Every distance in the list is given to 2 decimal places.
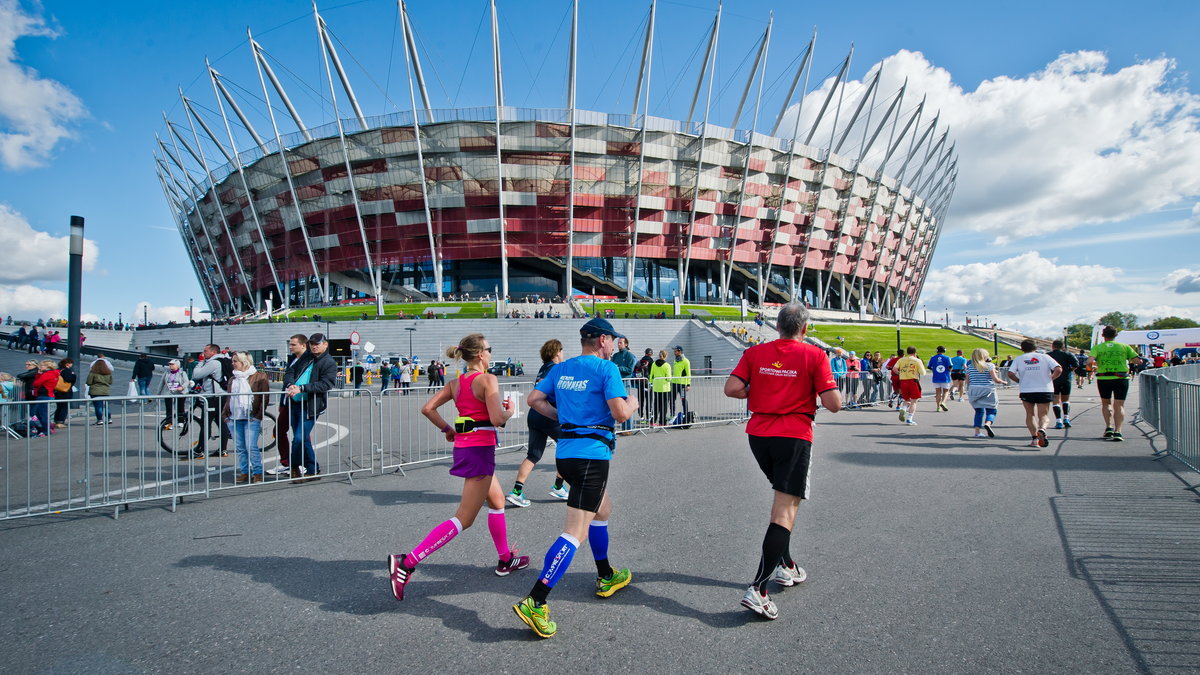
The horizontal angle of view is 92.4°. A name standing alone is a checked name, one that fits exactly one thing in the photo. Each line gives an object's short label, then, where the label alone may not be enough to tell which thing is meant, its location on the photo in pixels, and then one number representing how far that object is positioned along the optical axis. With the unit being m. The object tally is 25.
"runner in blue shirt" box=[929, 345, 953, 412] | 14.44
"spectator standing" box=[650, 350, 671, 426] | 11.42
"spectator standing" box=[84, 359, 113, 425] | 12.60
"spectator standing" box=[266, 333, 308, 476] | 7.15
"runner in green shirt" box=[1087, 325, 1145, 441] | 8.89
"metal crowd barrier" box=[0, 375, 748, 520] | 6.28
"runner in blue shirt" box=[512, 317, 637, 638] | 3.22
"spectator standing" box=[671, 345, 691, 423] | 11.75
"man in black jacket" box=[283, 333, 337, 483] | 7.05
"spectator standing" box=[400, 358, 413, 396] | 31.04
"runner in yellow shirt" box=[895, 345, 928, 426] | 12.38
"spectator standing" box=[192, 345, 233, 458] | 8.85
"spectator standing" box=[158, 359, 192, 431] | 12.44
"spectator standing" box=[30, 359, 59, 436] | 11.55
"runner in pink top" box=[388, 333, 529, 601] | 3.67
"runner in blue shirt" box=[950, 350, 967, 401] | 17.89
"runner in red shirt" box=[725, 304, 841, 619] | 3.30
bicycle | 7.03
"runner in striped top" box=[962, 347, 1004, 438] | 10.07
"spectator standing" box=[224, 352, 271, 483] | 7.07
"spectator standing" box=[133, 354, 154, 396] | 15.38
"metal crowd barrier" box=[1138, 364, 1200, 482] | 6.58
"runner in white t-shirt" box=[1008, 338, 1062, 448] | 8.70
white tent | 37.50
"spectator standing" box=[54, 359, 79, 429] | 11.48
